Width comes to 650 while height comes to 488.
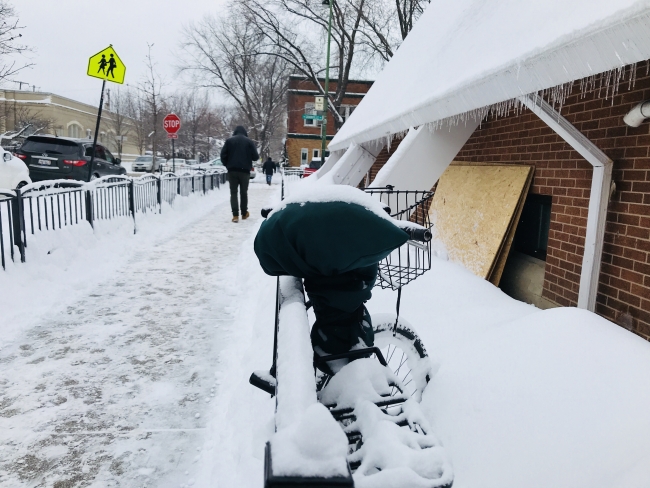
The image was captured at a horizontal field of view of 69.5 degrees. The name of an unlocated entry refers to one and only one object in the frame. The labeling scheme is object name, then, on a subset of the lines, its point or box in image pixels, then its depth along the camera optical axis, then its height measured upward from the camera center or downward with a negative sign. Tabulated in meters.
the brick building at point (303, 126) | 44.81 +4.40
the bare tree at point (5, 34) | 16.11 +4.41
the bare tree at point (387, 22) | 21.84 +7.42
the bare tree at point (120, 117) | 51.89 +5.56
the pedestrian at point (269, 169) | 26.98 +0.03
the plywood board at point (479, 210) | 4.70 -0.40
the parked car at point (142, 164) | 39.47 +0.21
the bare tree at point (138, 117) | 44.59 +4.97
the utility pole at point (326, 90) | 22.00 +4.13
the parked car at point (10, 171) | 11.14 -0.19
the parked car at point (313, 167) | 25.82 +0.22
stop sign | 16.83 +1.54
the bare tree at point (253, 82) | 36.38 +7.59
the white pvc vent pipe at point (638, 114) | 2.84 +0.40
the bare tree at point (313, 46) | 26.22 +7.97
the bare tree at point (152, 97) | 23.72 +3.61
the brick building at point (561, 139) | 2.31 +0.32
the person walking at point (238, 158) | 10.68 +0.25
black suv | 13.23 +0.19
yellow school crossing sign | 8.84 +1.90
